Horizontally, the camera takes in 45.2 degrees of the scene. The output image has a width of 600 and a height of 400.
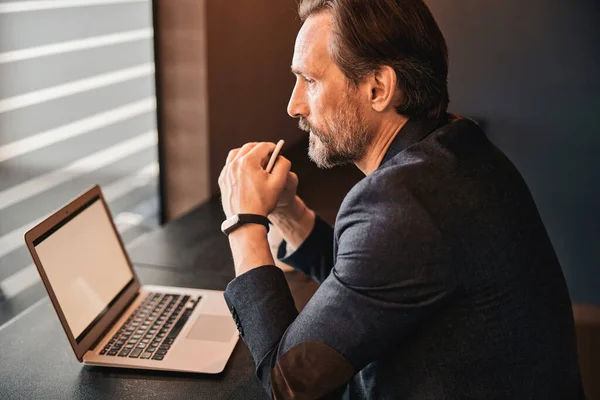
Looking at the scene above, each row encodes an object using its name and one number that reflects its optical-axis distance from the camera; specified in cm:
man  92
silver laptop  115
